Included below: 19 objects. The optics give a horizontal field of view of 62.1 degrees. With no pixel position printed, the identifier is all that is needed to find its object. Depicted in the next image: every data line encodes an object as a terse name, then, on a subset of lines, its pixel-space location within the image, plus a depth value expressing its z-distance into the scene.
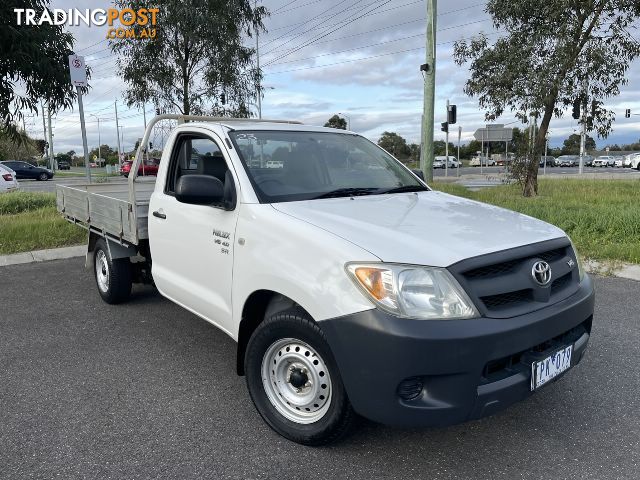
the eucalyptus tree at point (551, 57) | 11.56
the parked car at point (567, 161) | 64.50
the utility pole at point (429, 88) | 11.95
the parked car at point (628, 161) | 42.46
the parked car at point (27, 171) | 37.14
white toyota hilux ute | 2.37
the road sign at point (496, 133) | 27.03
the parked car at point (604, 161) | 58.33
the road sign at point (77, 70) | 7.85
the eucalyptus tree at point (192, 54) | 10.92
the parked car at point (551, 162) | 66.93
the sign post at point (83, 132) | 8.40
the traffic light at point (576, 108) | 12.62
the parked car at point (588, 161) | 62.64
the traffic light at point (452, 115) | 15.33
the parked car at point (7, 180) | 17.05
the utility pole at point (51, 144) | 53.05
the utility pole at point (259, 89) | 12.85
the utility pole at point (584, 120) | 12.78
